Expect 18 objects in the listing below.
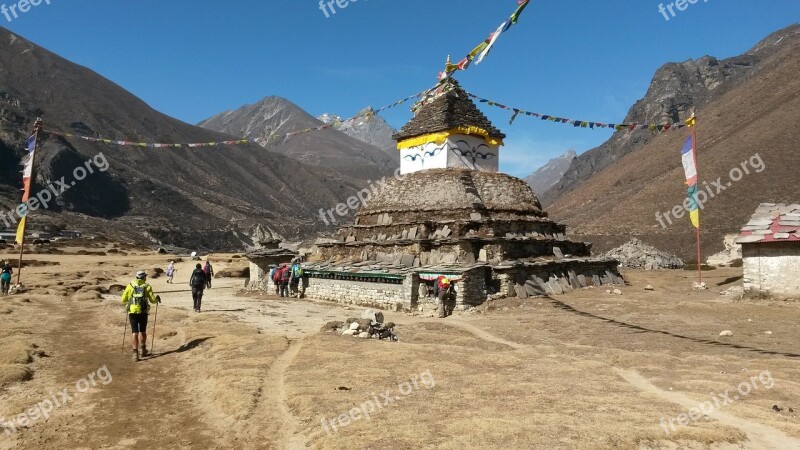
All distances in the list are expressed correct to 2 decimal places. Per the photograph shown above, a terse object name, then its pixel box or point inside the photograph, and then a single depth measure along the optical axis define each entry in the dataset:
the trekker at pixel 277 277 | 21.66
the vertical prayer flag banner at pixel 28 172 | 20.22
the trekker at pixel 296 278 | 21.09
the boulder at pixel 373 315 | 12.38
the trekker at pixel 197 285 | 16.03
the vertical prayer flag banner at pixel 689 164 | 18.31
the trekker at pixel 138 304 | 10.06
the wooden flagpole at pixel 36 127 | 20.64
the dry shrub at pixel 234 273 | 33.69
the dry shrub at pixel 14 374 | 8.10
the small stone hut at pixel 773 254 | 15.24
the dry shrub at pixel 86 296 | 19.37
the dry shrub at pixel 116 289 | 23.31
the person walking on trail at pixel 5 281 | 19.84
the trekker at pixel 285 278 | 21.32
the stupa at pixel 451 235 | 17.25
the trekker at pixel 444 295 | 15.80
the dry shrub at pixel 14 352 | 9.06
